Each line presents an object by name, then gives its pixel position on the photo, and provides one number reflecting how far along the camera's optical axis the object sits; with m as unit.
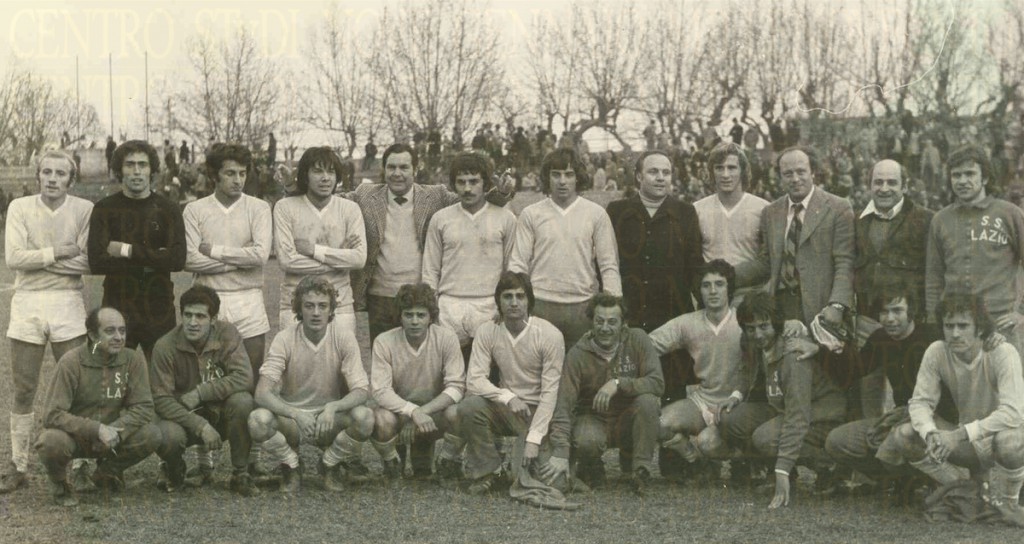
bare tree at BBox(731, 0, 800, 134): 23.56
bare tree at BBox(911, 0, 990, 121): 19.72
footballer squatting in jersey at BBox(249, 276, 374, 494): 6.11
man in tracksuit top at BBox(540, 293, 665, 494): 6.11
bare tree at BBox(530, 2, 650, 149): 26.33
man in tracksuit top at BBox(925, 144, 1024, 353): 5.88
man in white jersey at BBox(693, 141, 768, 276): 6.53
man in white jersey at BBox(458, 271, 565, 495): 6.16
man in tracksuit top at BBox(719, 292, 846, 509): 5.90
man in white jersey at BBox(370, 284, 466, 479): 6.23
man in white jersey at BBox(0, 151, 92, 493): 6.14
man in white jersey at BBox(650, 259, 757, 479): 6.27
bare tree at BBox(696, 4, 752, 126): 25.30
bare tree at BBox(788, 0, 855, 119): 22.70
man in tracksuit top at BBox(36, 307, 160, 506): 5.74
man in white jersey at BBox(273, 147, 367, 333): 6.53
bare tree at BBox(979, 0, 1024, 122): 18.83
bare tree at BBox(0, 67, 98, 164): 27.83
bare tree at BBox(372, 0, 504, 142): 24.28
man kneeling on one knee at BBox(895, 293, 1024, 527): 5.36
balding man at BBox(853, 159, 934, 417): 6.03
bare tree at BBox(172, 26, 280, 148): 24.52
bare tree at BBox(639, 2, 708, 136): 26.42
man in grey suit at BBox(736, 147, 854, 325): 6.24
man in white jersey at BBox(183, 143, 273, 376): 6.38
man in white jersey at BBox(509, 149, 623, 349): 6.51
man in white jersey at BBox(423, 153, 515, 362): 6.57
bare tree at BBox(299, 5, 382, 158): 23.58
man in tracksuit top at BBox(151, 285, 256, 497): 6.05
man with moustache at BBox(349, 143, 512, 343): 6.77
